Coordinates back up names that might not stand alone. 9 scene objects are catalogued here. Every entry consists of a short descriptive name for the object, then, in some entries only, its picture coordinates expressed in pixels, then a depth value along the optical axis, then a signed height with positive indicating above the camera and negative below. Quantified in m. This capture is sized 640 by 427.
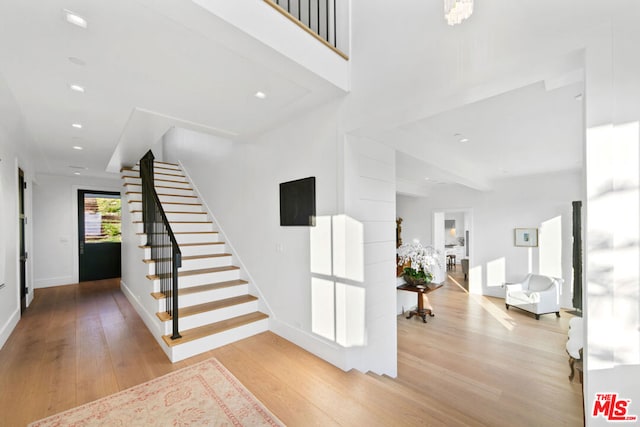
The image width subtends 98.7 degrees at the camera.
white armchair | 5.59 -1.72
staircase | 3.07 -1.00
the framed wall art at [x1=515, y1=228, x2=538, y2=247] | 6.53 -0.58
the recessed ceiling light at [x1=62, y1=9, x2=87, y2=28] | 1.61 +1.18
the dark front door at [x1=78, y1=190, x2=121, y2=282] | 6.77 -0.49
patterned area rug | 1.95 -1.47
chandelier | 1.51 +1.14
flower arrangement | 5.03 -0.89
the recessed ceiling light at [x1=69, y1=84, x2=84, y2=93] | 2.43 +1.14
